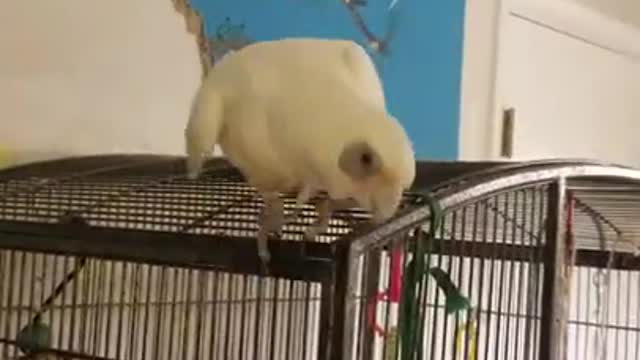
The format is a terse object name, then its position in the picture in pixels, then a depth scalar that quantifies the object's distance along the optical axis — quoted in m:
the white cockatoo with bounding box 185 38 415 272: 0.74
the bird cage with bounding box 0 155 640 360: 0.82
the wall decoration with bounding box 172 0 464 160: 1.48
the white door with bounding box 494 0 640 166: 2.15
